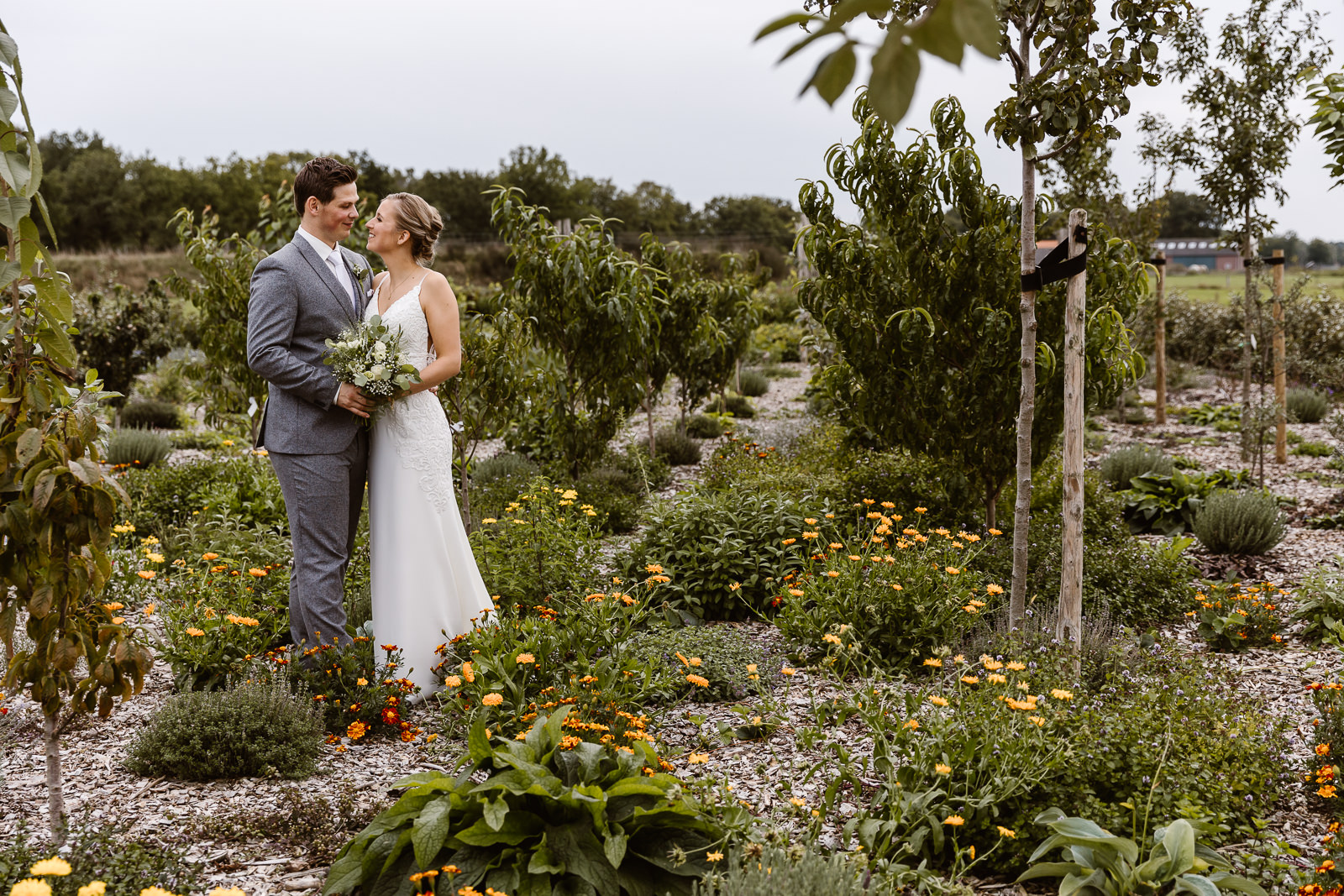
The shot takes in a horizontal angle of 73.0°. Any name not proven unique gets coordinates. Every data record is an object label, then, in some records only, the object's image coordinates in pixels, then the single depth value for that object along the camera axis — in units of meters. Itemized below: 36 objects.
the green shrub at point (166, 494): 6.39
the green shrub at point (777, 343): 20.72
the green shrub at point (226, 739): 3.03
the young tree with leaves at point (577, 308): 6.44
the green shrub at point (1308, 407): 11.87
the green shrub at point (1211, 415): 11.61
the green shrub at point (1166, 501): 6.65
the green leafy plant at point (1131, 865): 2.28
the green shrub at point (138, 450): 8.16
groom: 3.60
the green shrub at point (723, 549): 4.89
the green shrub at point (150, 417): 12.02
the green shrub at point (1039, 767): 2.60
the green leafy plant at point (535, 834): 2.21
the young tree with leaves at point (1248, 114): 8.77
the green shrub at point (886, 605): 4.06
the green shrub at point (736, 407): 13.37
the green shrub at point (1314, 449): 9.51
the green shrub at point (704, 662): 3.67
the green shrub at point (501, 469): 7.72
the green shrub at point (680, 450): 9.62
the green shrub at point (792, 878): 2.00
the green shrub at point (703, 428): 11.17
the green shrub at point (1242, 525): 5.90
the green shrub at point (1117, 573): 4.89
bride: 3.81
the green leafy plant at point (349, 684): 3.45
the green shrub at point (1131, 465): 7.55
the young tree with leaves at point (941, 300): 5.14
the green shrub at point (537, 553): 4.50
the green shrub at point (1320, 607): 4.53
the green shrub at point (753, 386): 15.85
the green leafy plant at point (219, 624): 3.59
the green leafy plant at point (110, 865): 2.24
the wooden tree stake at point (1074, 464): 3.89
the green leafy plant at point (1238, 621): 4.50
